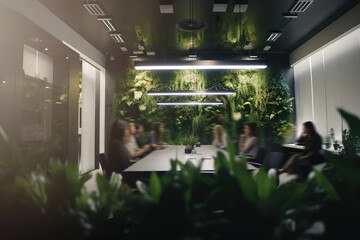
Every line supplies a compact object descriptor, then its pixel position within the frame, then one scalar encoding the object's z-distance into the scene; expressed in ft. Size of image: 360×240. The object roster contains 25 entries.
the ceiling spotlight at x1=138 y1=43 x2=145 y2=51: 20.41
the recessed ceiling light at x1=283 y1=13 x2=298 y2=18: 15.12
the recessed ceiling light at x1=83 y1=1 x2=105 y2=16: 13.02
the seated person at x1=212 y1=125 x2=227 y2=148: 16.90
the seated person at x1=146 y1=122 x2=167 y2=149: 18.28
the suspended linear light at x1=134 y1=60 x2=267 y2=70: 10.97
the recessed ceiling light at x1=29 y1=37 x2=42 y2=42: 12.42
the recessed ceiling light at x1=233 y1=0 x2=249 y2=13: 13.24
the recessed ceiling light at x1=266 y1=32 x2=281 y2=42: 18.09
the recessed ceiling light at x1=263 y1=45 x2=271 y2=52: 21.30
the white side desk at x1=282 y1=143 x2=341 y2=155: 17.95
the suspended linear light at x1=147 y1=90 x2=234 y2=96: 16.20
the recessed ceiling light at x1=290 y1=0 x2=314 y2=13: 13.38
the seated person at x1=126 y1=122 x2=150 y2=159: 15.44
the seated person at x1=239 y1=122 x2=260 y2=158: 14.66
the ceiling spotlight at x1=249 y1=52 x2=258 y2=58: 21.20
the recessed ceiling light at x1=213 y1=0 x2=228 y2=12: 12.55
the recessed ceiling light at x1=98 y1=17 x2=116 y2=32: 14.78
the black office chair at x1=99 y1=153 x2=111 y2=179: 11.05
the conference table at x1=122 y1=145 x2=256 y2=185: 8.86
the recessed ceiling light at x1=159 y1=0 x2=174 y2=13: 12.66
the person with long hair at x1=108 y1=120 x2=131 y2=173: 11.14
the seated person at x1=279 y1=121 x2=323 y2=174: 10.84
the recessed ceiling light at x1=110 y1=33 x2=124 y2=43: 17.62
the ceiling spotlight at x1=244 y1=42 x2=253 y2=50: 20.67
